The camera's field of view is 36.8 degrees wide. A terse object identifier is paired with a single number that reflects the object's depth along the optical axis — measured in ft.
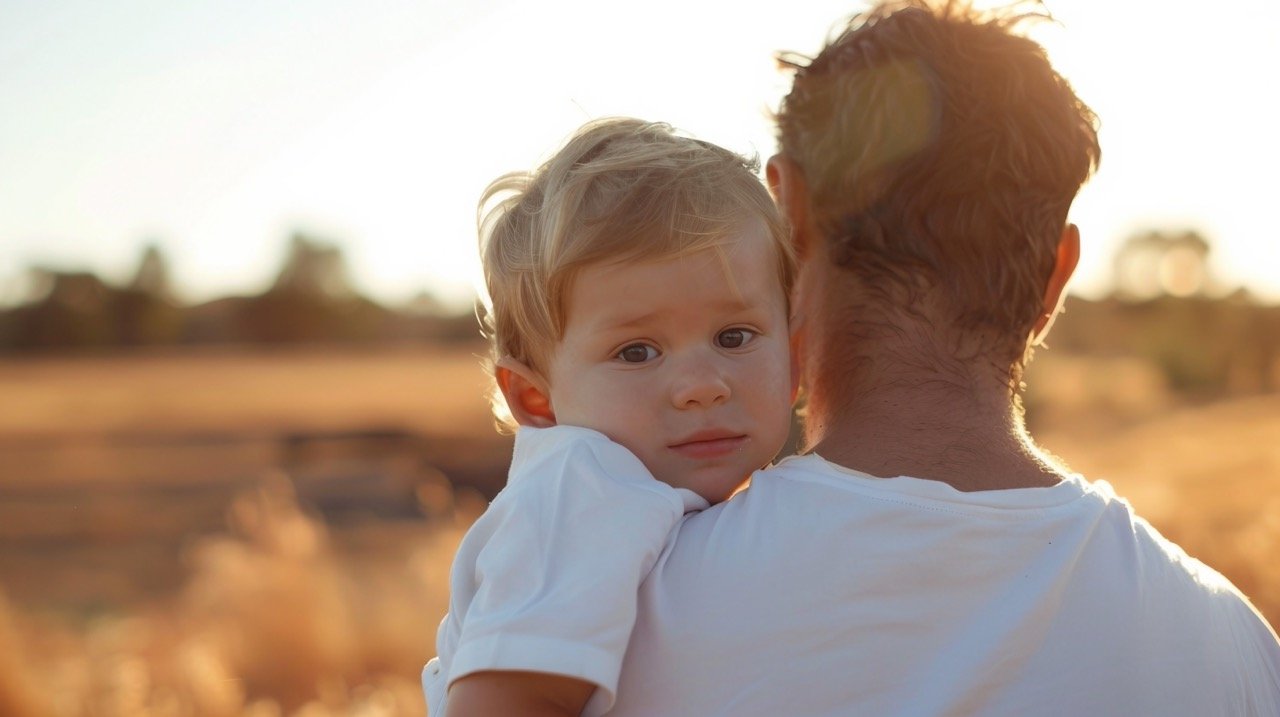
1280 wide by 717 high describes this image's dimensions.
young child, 2.28
